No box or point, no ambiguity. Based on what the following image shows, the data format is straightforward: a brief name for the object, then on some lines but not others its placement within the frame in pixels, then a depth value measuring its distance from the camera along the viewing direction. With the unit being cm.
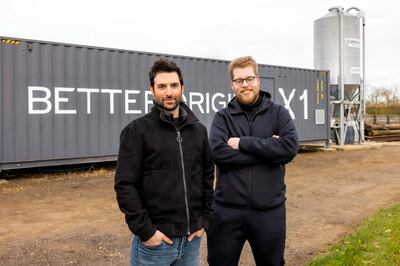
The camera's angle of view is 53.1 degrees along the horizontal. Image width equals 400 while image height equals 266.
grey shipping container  818
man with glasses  242
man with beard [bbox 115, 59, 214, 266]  199
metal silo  1558
